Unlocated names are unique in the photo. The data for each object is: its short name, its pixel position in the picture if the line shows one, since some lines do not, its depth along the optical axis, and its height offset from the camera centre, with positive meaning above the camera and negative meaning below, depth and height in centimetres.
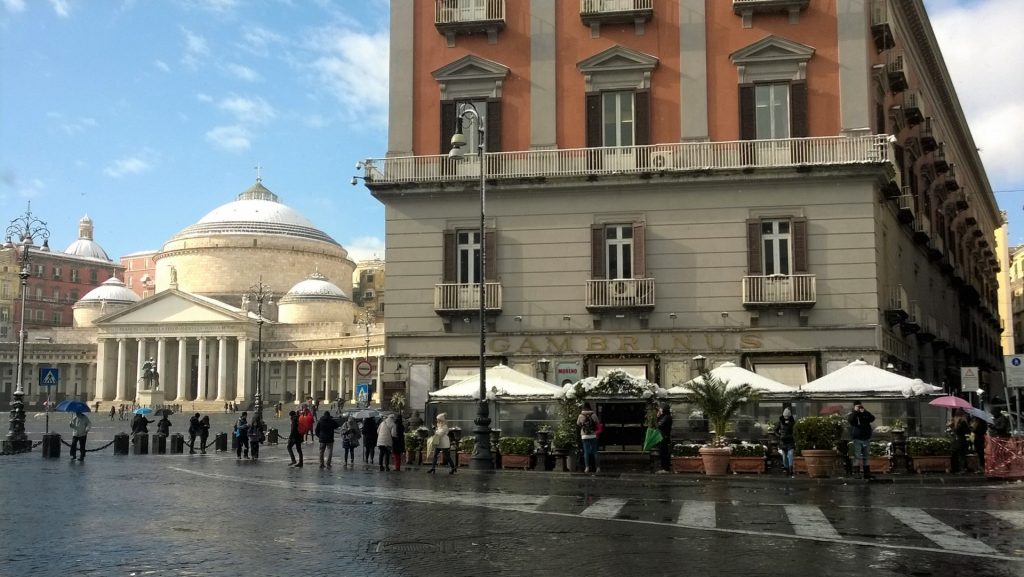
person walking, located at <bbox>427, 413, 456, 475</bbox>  2653 -110
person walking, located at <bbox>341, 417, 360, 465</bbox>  3041 -117
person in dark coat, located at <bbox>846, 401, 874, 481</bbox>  2312 -82
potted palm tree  2448 -28
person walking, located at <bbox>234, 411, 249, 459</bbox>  3491 -133
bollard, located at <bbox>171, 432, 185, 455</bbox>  3878 -175
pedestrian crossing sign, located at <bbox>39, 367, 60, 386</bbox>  3619 +66
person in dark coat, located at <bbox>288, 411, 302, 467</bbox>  2967 -117
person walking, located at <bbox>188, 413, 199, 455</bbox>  3922 -132
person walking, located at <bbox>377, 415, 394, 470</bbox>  2705 -100
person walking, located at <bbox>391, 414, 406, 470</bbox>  2697 -111
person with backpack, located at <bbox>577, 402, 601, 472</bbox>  2509 -97
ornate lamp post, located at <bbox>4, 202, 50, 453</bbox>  3625 -46
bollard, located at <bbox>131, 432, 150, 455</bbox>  3784 -169
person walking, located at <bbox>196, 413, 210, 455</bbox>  3942 -136
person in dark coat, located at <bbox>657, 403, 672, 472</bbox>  2548 -99
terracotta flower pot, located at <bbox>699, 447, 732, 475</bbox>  2444 -147
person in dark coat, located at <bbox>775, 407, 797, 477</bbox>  2467 -103
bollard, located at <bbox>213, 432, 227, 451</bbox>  4112 -176
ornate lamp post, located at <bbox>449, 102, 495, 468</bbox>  2611 -76
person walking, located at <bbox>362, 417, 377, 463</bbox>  3050 -117
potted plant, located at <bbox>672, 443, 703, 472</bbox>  2503 -148
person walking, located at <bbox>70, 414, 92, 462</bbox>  3291 -104
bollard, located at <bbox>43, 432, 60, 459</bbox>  3400 -160
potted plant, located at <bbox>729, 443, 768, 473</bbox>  2469 -144
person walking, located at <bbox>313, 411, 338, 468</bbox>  2848 -94
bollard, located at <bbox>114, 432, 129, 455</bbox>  3731 -169
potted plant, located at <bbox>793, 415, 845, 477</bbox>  2384 -106
